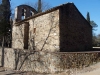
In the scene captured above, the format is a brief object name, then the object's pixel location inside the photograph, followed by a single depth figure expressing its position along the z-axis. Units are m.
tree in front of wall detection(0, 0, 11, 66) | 11.59
